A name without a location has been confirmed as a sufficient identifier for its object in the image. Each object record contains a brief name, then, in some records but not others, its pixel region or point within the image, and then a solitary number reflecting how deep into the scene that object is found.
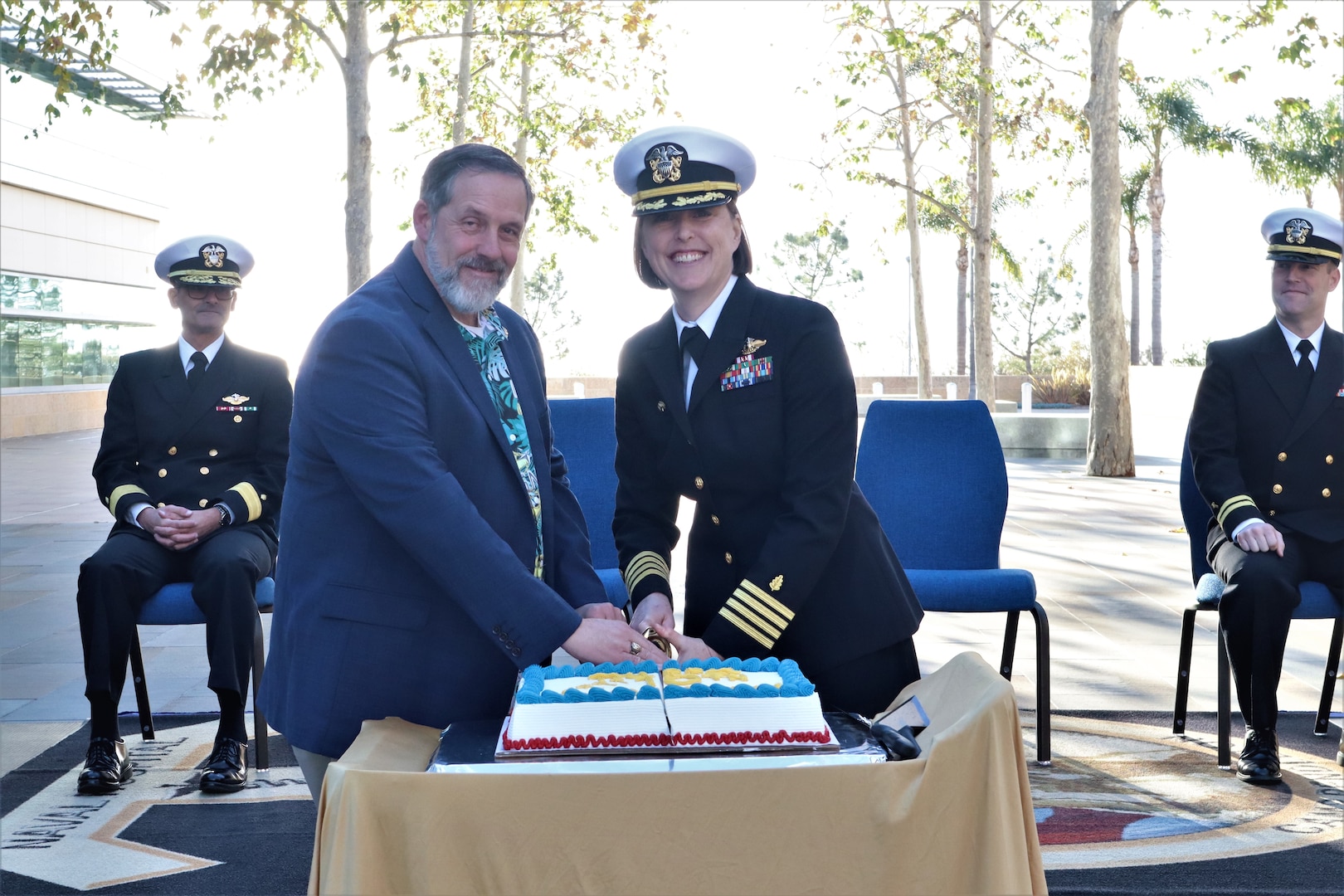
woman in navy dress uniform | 2.30
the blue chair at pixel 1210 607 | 4.32
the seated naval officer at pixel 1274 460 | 4.24
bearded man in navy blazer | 1.97
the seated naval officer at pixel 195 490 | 4.34
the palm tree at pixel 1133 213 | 41.99
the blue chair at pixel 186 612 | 4.41
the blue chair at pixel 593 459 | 5.28
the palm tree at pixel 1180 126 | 38.47
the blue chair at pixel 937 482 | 5.06
